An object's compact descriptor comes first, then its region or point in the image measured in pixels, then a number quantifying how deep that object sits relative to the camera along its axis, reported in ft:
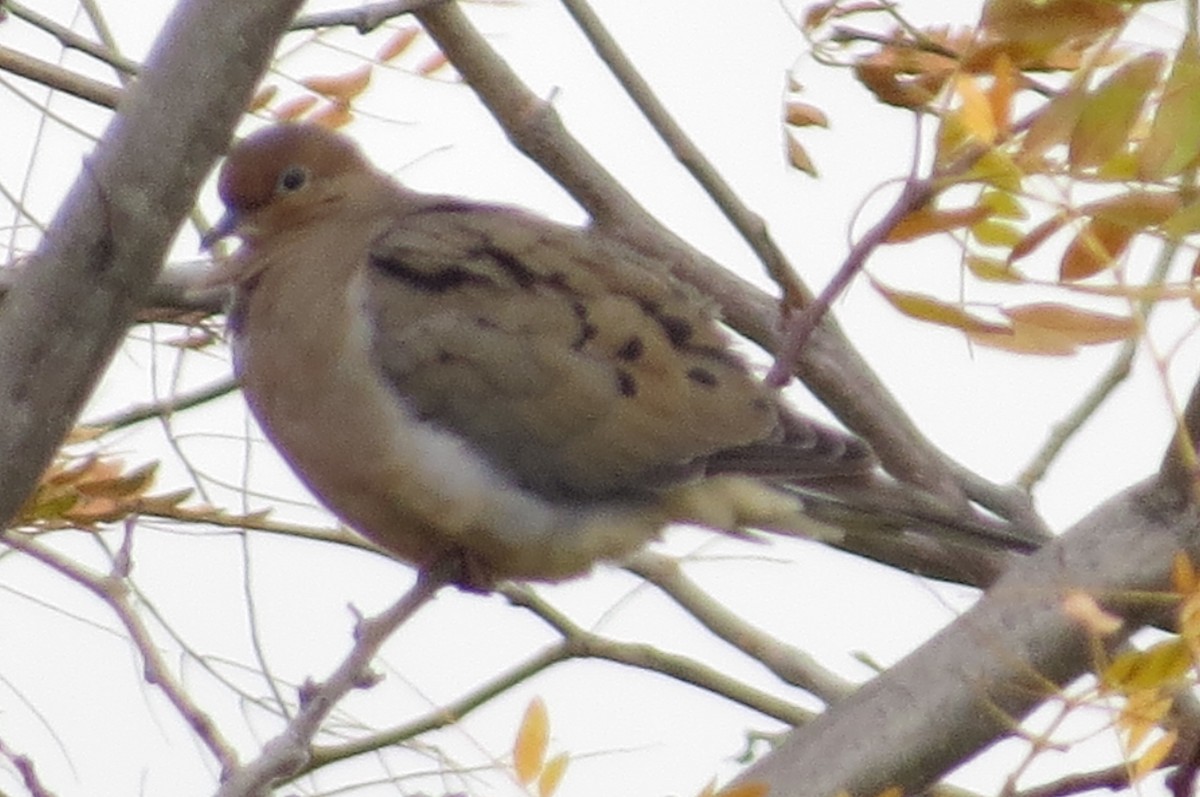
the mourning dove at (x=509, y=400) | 19.72
